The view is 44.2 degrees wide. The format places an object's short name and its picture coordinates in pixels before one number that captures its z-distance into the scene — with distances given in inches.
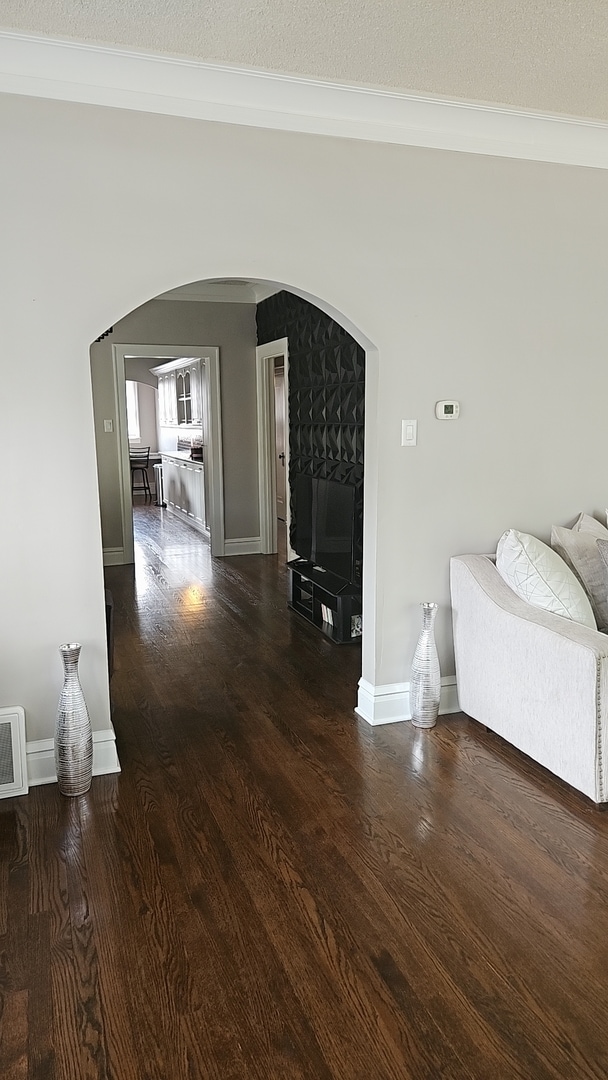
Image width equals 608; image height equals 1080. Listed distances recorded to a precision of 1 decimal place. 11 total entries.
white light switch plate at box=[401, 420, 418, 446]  130.8
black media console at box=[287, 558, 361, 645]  184.2
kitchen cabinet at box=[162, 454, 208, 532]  350.3
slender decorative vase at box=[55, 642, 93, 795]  110.3
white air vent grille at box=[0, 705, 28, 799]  109.4
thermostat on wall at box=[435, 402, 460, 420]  132.3
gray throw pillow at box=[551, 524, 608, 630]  128.6
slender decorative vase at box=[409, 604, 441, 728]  132.6
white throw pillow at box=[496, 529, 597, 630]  120.1
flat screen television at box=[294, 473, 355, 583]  187.3
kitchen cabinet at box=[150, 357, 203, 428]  362.3
